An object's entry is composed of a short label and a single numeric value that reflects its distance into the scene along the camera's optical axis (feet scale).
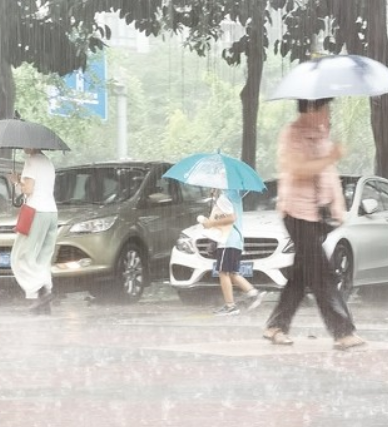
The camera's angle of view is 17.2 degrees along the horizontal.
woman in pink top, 29.14
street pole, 101.84
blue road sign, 88.79
